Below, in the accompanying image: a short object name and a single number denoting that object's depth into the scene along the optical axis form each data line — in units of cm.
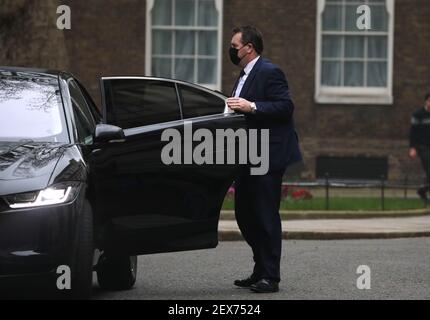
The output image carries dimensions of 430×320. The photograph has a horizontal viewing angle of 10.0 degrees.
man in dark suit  1846
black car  1511
